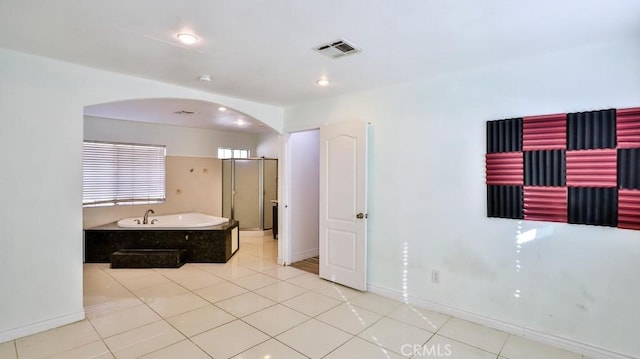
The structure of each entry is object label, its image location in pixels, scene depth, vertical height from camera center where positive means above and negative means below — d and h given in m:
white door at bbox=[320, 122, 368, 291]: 3.65 -0.33
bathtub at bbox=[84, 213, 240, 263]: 4.84 -1.00
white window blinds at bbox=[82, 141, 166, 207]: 5.39 +0.06
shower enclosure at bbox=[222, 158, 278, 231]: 7.06 -0.37
